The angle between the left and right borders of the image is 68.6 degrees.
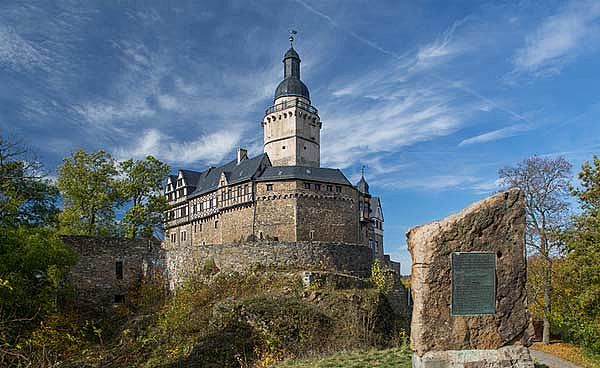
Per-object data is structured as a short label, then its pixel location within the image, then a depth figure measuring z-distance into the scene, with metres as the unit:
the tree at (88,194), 27.08
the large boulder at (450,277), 6.97
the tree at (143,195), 27.94
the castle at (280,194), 32.00
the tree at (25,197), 15.53
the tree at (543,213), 21.25
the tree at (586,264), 16.18
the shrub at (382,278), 22.14
